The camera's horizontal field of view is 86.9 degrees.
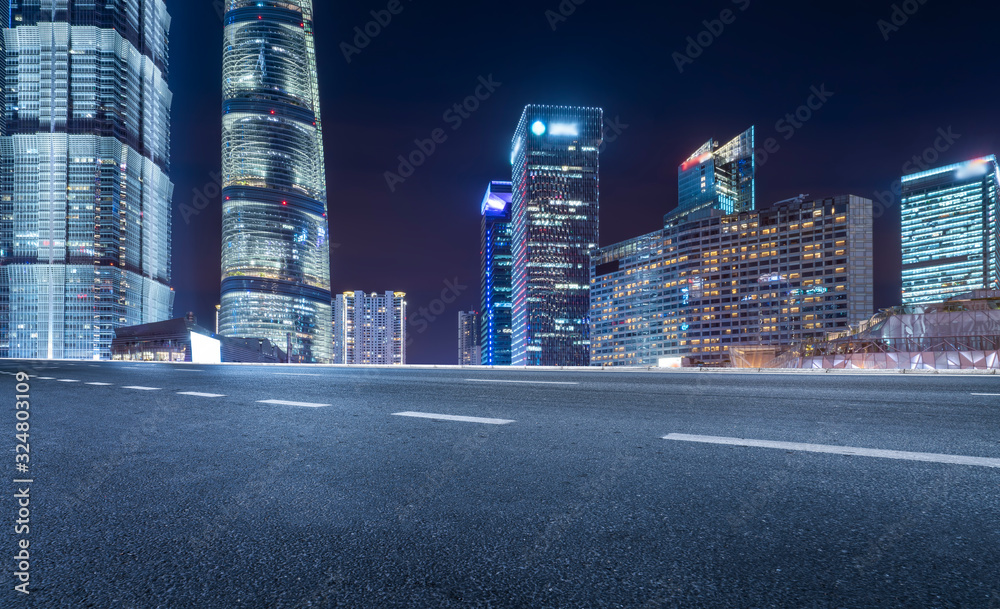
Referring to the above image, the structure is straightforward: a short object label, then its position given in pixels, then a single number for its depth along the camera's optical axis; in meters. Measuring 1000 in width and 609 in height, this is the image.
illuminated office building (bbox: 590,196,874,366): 145.38
